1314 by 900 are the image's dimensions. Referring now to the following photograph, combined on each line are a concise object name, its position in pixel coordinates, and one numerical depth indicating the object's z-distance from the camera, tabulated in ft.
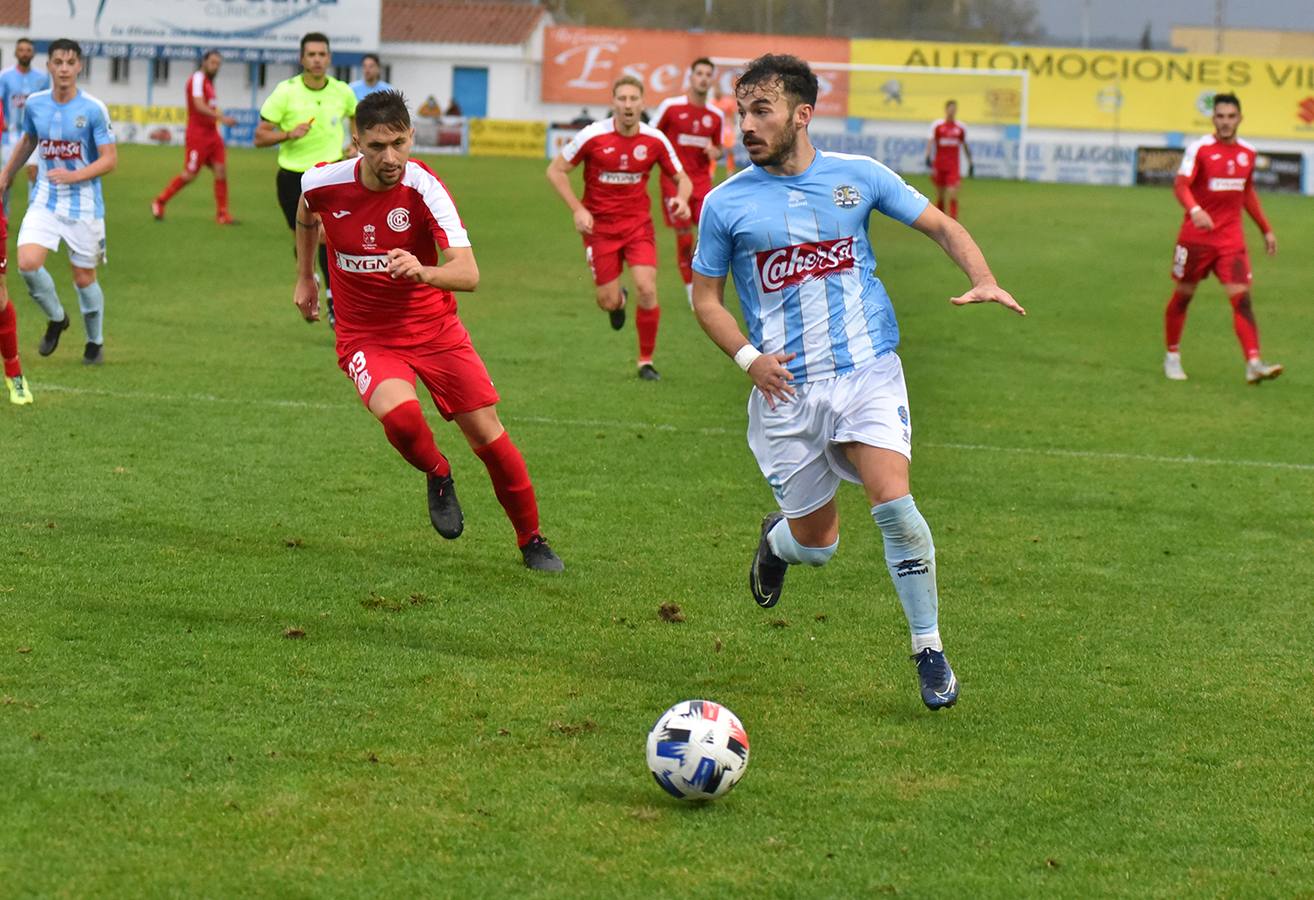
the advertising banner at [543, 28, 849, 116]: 192.65
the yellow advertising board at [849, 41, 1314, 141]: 183.11
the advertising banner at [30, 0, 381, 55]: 196.65
